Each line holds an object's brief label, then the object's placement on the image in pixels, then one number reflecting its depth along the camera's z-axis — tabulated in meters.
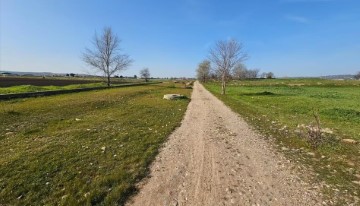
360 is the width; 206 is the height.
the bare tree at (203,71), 104.19
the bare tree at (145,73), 161.50
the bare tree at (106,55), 48.86
